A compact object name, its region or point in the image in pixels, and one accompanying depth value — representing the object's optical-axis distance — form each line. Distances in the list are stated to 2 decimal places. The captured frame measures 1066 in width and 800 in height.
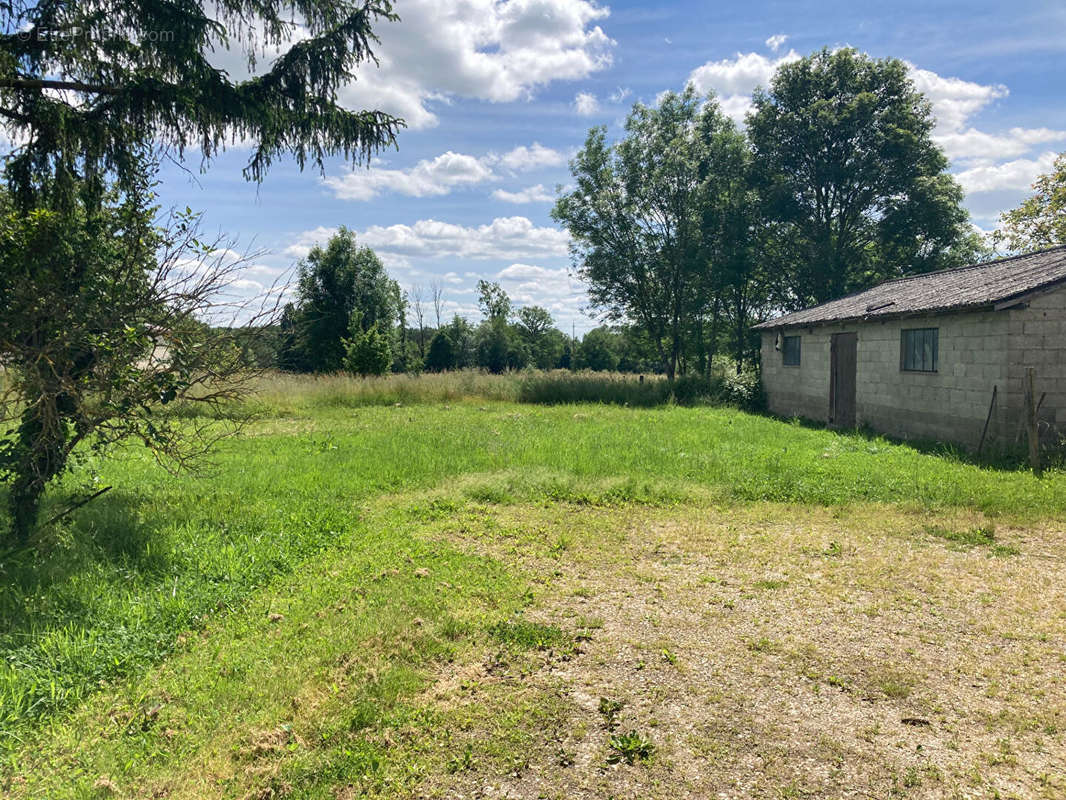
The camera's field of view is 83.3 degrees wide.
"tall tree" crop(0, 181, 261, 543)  4.51
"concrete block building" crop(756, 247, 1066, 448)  10.12
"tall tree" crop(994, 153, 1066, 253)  25.28
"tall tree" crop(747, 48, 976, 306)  25.42
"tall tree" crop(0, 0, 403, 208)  5.49
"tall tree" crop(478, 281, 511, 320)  75.56
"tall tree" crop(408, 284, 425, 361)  62.79
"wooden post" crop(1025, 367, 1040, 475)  9.23
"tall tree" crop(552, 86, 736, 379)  26.81
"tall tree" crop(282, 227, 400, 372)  39.06
